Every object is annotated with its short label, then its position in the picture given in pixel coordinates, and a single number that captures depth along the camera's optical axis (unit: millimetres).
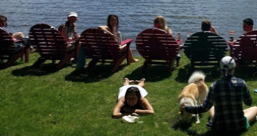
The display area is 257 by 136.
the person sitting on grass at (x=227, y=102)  5570
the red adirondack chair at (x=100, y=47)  9758
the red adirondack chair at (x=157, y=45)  9422
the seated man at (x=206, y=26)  9661
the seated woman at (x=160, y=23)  10180
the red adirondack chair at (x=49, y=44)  10109
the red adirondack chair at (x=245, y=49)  9234
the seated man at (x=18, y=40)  11023
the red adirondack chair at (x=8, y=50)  10617
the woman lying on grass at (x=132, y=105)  7043
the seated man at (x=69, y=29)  11070
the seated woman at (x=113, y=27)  10367
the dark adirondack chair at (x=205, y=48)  9297
